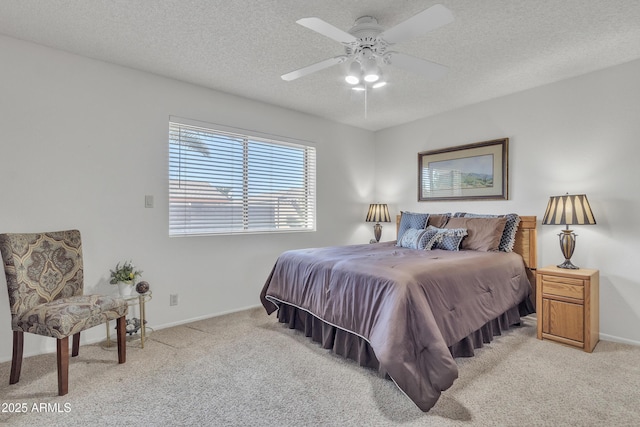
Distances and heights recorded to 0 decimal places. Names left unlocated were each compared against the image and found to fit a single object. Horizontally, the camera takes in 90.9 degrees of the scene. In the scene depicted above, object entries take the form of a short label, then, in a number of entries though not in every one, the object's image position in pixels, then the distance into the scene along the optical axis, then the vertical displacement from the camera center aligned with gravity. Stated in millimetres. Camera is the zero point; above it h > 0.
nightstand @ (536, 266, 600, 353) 2568 -829
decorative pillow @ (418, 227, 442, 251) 3359 -345
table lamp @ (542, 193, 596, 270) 2732 -68
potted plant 2699 -621
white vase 2699 -704
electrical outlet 3186 -935
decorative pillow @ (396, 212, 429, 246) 3811 -170
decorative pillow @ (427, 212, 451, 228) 3762 -143
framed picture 3684 +457
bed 1877 -709
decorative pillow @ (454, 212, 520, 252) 3266 -264
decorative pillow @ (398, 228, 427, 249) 3434 -339
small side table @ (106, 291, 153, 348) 2654 -874
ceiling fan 1852 +1045
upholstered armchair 1968 -651
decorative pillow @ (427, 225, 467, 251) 3311 -325
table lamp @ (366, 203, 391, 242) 4738 -116
